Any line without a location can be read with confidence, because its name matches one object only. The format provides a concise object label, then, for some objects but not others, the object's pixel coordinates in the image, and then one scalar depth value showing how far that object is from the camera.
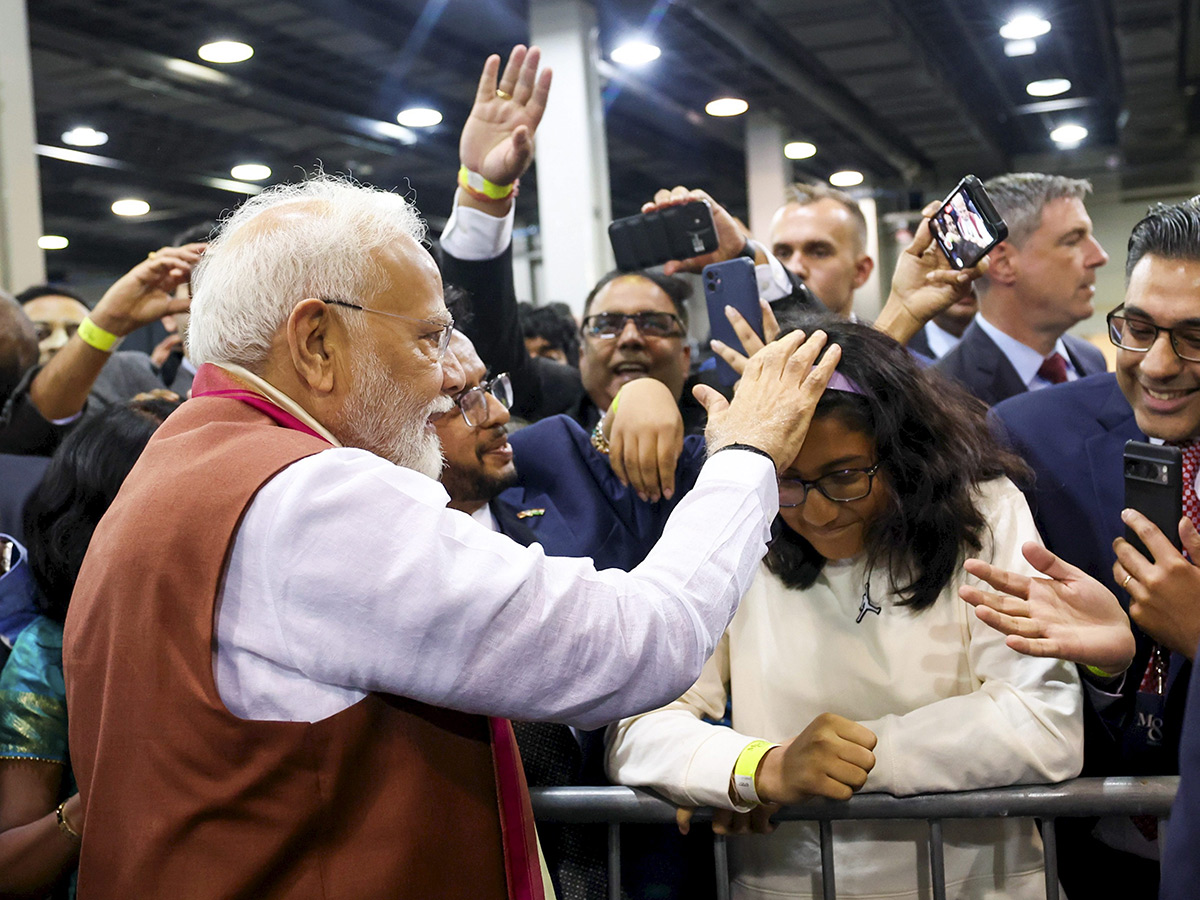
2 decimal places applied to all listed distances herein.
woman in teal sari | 1.52
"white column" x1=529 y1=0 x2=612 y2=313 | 6.16
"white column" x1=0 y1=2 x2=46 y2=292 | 4.07
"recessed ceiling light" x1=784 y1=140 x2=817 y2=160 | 9.23
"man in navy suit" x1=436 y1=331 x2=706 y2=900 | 1.90
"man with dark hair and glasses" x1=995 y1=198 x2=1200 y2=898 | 1.58
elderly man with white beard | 1.06
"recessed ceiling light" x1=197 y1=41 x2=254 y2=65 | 6.06
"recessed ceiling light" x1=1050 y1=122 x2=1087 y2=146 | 9.35
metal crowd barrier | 1.42
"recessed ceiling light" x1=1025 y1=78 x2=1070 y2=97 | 8.06
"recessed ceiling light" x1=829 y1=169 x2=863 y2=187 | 10.16
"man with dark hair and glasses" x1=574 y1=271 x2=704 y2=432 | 2.68
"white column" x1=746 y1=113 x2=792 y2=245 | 9.05
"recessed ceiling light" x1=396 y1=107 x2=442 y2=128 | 7.73
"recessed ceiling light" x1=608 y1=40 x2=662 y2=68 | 6.67
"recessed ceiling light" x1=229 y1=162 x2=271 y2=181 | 8.64
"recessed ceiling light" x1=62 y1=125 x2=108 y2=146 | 7.31
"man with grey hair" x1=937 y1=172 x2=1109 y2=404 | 2.99
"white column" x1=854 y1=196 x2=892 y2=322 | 7.71
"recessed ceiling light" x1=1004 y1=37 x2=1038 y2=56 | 7.19
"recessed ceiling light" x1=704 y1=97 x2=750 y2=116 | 8.16
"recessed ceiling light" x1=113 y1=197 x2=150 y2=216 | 9.36
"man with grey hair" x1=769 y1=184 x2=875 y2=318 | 3.44
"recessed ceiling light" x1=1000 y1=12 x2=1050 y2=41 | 6.75
